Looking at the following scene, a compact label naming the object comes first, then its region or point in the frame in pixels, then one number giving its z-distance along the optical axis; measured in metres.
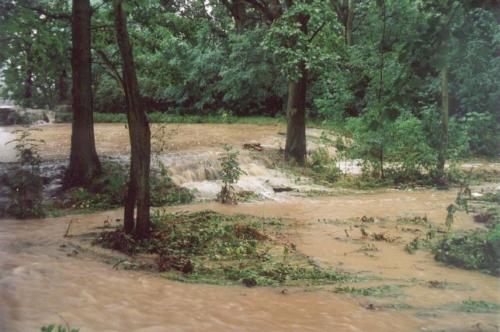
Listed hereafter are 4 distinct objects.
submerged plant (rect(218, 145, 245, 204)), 10.86
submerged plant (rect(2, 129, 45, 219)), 8.72
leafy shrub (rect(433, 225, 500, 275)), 6.25
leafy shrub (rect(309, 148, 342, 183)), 13.90
